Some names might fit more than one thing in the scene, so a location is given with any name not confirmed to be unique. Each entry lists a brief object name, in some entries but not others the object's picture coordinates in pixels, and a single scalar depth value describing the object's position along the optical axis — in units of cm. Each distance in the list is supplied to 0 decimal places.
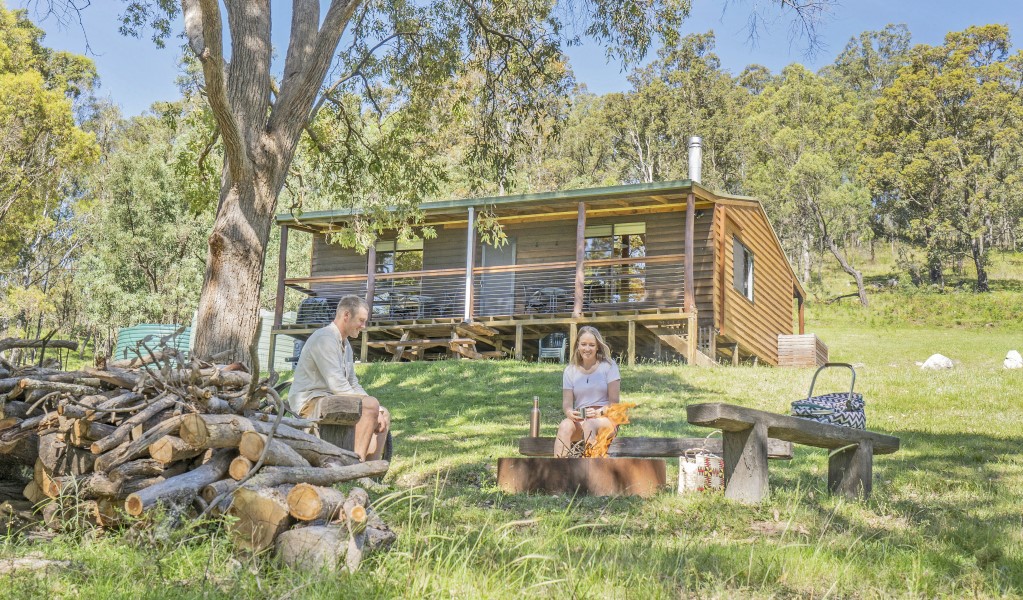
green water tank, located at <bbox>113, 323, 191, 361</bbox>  2317
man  581
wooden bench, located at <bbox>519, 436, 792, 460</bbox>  592
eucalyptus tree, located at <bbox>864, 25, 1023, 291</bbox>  3494
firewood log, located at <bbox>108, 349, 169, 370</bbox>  438
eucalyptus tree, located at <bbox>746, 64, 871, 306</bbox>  3672
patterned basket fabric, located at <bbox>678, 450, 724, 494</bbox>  557
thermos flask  693
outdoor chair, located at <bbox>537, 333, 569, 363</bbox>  1934
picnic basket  568
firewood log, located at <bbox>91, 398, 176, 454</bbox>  398
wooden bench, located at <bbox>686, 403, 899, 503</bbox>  502
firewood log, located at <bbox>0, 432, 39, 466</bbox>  421
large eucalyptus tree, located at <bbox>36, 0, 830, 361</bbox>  789
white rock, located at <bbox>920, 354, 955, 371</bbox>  1772
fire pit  573
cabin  1816
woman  647
